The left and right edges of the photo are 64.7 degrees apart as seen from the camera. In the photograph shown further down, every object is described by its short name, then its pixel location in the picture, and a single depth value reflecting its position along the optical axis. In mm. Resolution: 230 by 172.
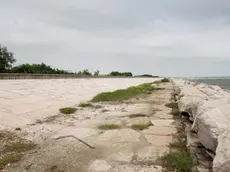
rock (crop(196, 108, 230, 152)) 2786
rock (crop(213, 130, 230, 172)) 2223
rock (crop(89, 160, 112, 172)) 3342
